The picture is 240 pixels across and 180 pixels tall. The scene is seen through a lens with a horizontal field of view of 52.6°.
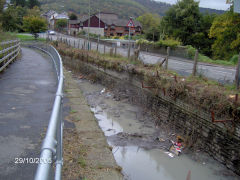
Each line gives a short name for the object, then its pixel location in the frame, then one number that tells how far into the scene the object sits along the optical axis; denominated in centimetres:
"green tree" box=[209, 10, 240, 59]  3331
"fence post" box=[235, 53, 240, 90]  923
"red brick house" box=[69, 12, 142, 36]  8712
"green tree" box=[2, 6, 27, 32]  3801
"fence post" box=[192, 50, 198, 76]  1129
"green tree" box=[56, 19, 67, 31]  10275
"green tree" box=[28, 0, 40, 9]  11419
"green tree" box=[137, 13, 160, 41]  10894
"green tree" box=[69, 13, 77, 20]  11112
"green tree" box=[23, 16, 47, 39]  5194
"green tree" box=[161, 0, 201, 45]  4738
